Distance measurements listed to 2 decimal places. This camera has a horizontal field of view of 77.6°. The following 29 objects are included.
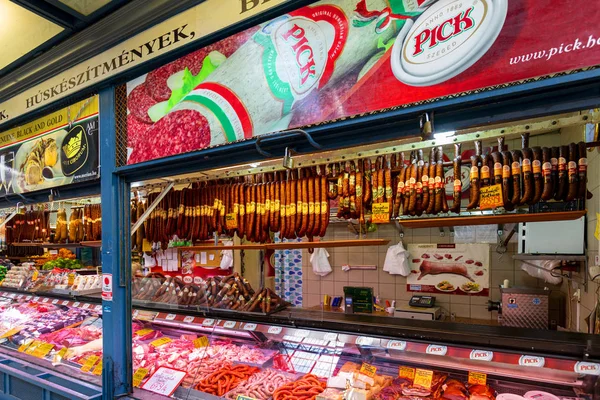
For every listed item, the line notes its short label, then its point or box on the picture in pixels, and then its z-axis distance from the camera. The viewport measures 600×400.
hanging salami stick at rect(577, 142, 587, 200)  2.13
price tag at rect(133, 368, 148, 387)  2.91
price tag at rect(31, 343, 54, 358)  3.63
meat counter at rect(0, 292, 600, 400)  2.27
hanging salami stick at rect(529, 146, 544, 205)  2.22
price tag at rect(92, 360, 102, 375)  3.07
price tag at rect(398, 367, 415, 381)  2.52
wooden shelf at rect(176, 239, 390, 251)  2.81
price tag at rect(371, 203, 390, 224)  2.58
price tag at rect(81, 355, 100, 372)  3.17
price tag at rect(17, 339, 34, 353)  3.82
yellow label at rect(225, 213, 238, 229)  3.12
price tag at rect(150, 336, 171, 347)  3.50
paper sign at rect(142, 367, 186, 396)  2.78
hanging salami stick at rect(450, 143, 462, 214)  2.44
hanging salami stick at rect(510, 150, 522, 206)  2.29
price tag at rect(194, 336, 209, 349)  3.44
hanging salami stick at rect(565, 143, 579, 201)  2.15
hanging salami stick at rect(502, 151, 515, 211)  2.29
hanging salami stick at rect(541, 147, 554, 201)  2.21
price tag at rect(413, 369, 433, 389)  2.44
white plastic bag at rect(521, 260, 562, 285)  5.07
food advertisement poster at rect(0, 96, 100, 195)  3.12
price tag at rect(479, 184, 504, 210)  2.21
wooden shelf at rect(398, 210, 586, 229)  2.24
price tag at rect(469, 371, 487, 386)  2.34
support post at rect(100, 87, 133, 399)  2.81
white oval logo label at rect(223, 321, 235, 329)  3.23
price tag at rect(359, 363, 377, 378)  2.54
